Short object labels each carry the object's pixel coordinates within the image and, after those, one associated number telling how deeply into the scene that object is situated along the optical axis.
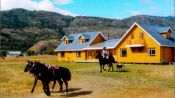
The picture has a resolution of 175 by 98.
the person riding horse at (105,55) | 27.18
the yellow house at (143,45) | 36.46
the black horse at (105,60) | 26.73
